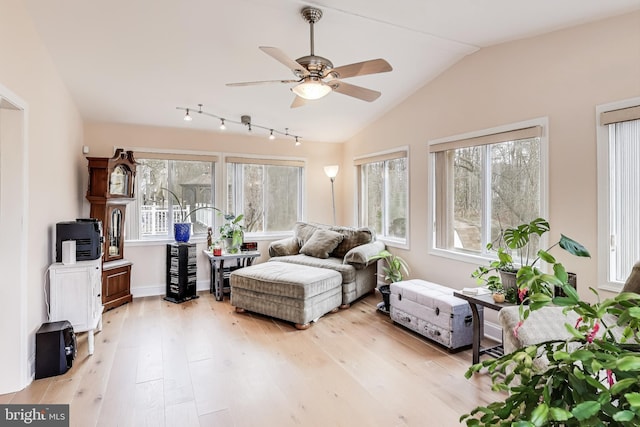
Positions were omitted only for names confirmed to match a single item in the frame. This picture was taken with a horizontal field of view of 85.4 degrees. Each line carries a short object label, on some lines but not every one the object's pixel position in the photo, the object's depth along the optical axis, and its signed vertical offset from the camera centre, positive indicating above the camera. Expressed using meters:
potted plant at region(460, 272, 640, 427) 0.48 -0.27
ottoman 3.55 -0.83
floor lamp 5.22 +0.66
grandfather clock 3.94 +0.08
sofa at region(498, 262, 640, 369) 1.79 -0.63
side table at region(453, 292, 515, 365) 2.62 -0.84
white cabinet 2.87 -0.66
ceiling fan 2.31 +0.99
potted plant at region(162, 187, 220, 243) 4.50 -0.21
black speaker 2.57 -1.01
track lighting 4.27 +1.24
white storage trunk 2.99 -0.92
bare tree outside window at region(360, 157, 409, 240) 4.66 +0.25
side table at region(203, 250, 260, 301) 4.50 -0.69
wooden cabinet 3.98 -0.81
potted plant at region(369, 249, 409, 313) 4.01 -0.71
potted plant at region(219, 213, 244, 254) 4.70 -0.28
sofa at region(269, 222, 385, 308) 4.19 -0.51
